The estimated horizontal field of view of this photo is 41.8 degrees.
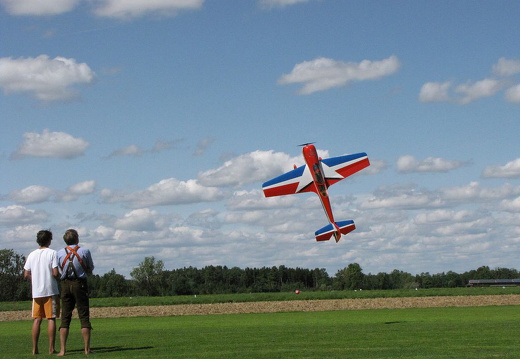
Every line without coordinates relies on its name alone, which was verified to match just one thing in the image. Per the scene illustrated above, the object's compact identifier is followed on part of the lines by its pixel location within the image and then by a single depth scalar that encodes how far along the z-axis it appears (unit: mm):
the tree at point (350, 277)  116369
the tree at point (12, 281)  101062
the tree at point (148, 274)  132875
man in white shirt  13039
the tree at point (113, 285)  103438
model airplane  29828
